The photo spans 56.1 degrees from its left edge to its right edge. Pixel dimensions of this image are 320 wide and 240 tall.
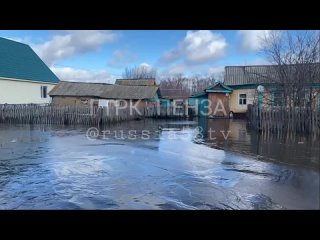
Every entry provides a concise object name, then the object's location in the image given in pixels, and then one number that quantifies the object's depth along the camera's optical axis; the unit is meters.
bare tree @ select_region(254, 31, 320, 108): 17.34
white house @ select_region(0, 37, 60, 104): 27.97
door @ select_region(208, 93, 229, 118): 28.73
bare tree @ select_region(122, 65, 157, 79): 67.56
